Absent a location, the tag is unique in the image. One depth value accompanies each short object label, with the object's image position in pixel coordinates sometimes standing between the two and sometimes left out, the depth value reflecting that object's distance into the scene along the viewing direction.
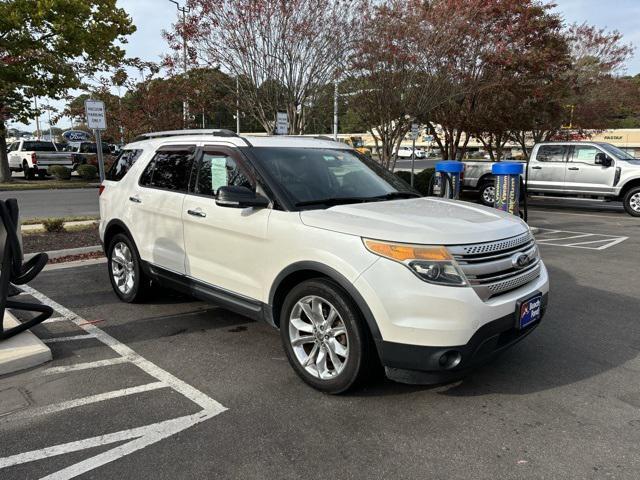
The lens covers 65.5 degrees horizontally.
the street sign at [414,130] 15.17
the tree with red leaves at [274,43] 11.32
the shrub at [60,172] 24.56
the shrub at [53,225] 9.06
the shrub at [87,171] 25.38
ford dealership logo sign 47.26
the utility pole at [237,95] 12.36
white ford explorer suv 3.02
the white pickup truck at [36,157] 24.89
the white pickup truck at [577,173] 13.53
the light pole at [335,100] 13.15
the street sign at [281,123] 11.13
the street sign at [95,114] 9.03
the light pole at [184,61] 12.16
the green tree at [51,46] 18.12
